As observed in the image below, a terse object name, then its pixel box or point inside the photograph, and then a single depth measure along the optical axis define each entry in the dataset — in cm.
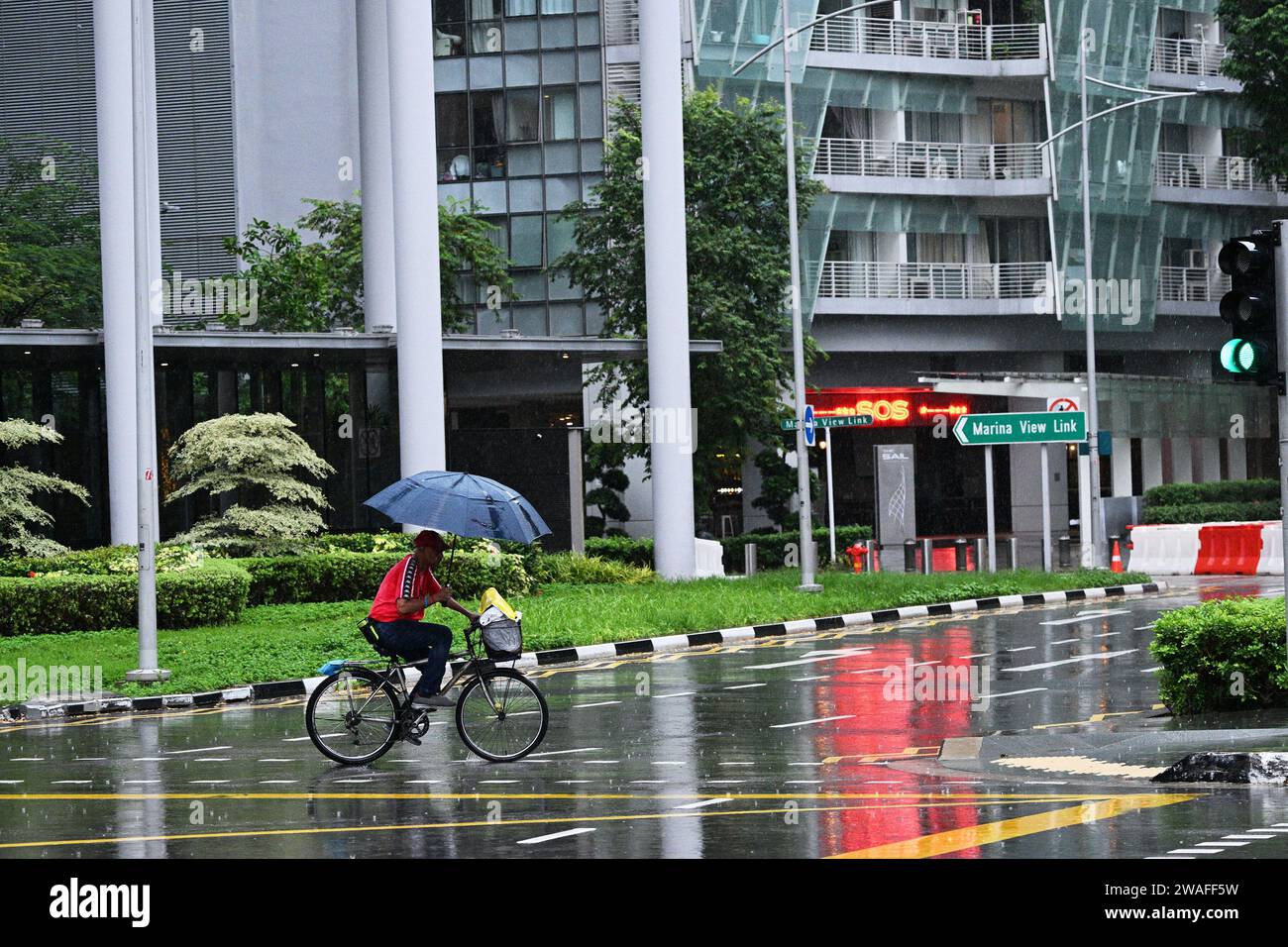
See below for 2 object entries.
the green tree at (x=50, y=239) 4856
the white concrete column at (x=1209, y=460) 5753
